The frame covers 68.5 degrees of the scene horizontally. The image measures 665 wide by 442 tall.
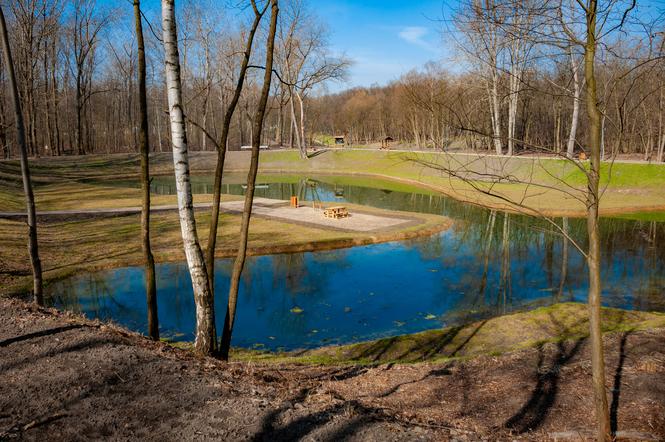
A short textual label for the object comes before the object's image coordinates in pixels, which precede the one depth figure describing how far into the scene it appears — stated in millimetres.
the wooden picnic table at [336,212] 25719
